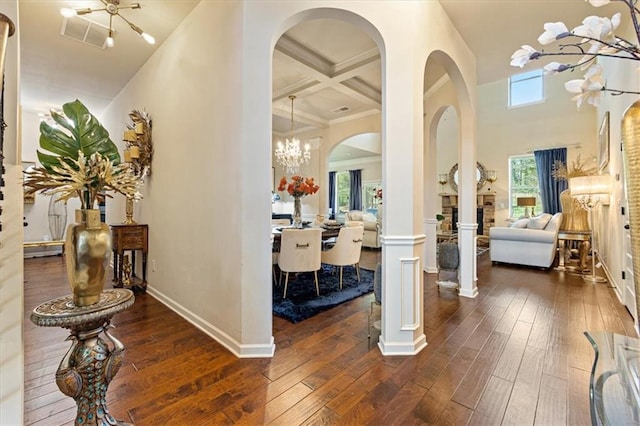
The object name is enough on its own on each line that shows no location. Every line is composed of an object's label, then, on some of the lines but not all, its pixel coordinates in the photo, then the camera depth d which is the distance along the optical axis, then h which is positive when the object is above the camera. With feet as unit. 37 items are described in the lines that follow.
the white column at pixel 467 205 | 11.96 +0.34
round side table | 4.00 -2.18
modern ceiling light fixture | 8.58 +6.52
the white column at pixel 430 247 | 15.80 -1.91
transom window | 24.95 +11.31
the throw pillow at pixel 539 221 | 17.20 -0.52
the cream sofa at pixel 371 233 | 22.36 -1.59
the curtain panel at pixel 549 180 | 23.84 +2.80
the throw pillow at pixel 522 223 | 18.04 -0.68
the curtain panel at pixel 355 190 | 39.81 +3.32
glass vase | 14.67 -0.03
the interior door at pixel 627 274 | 9.70 -2.21
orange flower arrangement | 14.19 +1.34
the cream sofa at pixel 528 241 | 16.44 -1.75
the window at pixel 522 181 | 25.96 +2.96
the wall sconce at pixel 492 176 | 27.35 +3.59
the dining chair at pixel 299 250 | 11.16 -1.47
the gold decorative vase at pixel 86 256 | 4.07 -0.61
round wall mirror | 27.81 +3.74
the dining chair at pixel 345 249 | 12.62 -1.61
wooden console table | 11.89 -1.30
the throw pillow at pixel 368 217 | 24.68 -0.34
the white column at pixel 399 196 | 7.53 +0.46
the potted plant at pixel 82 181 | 4.09 +0.50
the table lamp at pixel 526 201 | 23.84 +0.96
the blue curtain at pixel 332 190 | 42.62 +3.57
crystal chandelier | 19.93 +4.30
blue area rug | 10.01 -3.36
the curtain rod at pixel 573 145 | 23.06 +5.60
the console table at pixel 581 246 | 16.37 -2.01
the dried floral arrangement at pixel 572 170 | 19.25 +3.22
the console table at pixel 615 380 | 3.44 -2.32
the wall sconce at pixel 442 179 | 31.01 +3.76
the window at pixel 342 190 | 41.90 +3.43
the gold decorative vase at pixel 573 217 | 18.06 -0.29
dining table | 14.17 -0.94
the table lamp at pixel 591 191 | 13.58 +1.08
